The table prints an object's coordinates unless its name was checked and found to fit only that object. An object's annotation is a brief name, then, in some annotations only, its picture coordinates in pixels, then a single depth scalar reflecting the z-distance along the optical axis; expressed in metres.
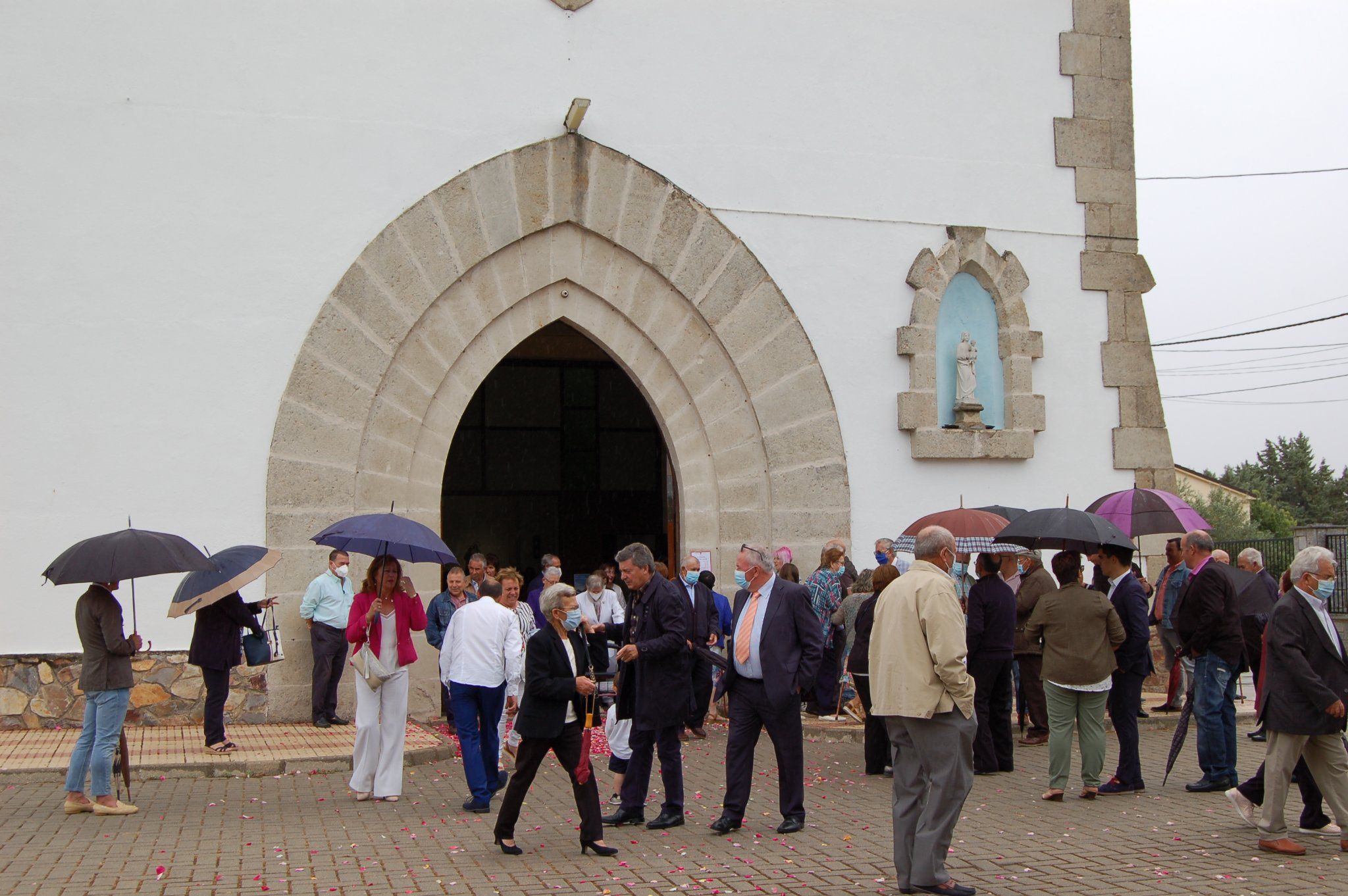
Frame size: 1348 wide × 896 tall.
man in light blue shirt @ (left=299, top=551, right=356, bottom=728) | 10.51
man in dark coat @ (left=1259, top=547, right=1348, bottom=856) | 6.67
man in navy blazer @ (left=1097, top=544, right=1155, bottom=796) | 8.31
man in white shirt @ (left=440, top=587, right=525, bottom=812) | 7.81
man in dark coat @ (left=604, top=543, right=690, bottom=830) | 7.35
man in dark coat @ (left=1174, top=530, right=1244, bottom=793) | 8.38
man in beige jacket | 5.94
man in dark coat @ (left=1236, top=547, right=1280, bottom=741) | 7.61
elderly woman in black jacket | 6.70
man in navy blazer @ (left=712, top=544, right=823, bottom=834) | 7.23
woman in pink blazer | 8.19
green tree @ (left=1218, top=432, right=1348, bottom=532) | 52.97
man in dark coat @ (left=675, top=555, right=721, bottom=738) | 7.85
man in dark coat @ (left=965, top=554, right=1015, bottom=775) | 9.13
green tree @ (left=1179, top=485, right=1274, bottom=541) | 41.03
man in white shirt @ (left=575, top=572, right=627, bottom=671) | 11.21
